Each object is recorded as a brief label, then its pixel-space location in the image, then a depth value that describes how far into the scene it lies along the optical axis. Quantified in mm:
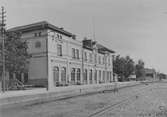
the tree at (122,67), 75956
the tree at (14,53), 27891
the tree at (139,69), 98500
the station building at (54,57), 37312
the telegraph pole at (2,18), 24881
